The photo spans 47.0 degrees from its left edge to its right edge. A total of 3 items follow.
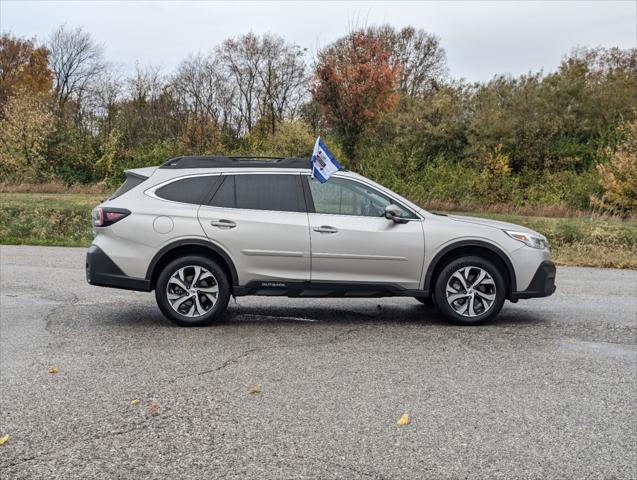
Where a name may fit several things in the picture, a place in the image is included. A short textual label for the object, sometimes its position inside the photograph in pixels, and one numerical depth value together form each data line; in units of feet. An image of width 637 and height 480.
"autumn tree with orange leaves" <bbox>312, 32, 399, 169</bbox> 92.94
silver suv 25.62
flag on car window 26.48
